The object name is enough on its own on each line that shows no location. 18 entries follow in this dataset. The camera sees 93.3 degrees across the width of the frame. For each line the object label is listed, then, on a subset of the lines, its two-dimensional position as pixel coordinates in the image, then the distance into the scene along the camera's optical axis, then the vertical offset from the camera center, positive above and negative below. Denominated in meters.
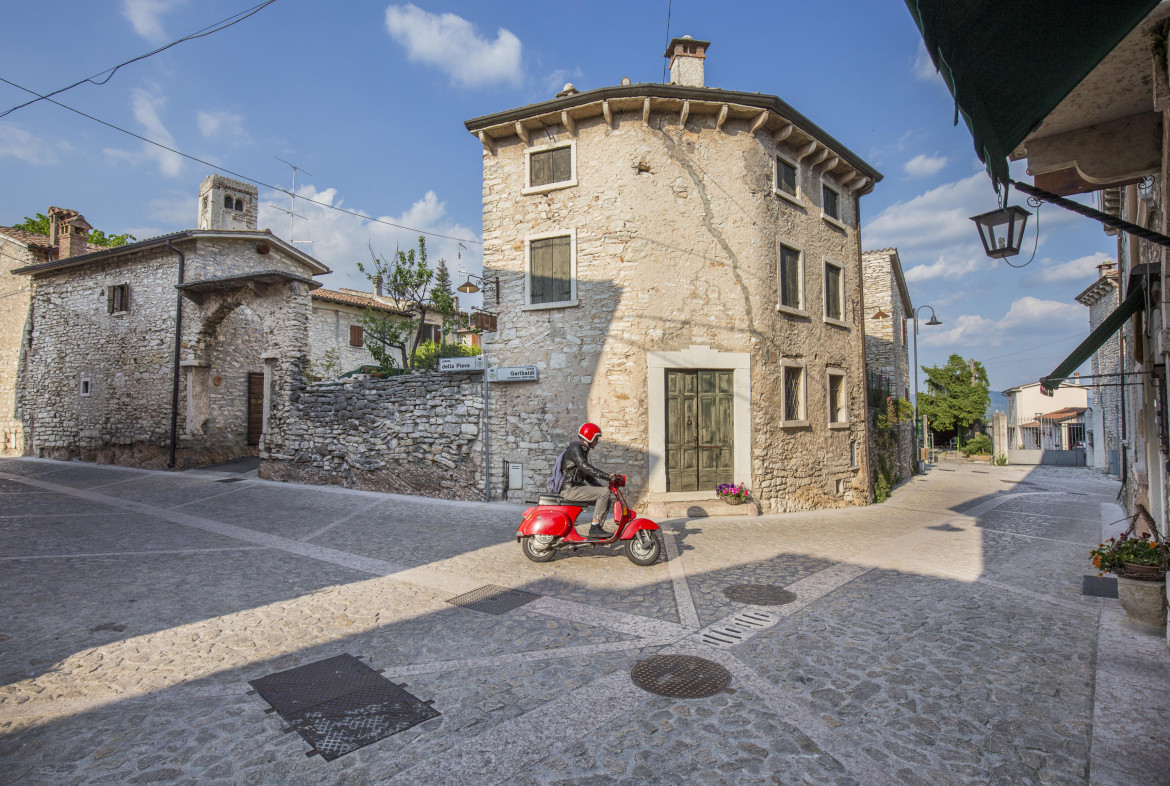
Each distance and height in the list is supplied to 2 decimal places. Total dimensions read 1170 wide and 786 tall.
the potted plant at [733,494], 10.69 -1.45
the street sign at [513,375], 11.31 +0.89
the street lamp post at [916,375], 22.23 +1.98
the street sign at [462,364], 11.89 +1.17
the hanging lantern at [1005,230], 4.82 +1.70
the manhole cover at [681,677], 3.65 -1.79
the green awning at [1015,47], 2.63 +1.95
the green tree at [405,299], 18.03 +4.03
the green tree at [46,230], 29.17 +9.78
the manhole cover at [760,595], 5.51 -1.81
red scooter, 6.77 -1.39
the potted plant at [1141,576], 4.66 -1.33
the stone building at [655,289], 10.77 +2.62
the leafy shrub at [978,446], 31.88 -1.48
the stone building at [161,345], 16.72 +2.37
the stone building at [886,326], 20.95 +3.68
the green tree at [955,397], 33.34 +1.43
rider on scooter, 6.88 -0.79
